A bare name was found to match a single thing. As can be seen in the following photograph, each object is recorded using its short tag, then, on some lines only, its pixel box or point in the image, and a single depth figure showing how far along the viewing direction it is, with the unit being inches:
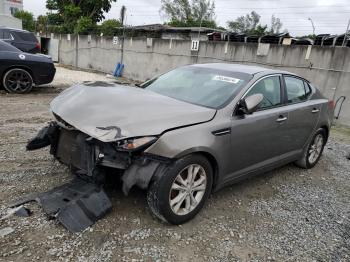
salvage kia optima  112.7
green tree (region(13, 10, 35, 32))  1348.2
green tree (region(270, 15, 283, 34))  1115.0
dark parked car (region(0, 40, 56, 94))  337.9
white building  1775.3
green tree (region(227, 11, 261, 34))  1683.1
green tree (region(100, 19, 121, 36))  777.9
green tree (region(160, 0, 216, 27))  1771.7
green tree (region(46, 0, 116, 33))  905.4
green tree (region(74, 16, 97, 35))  865.9
